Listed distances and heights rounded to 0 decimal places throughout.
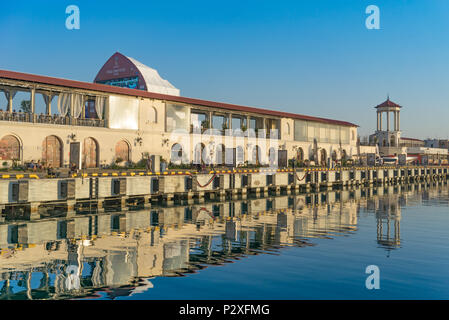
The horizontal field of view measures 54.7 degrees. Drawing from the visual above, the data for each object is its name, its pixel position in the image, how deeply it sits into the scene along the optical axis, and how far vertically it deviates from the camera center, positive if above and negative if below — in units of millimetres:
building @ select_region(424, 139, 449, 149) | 149250 +10117
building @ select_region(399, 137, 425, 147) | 137262 +9868
